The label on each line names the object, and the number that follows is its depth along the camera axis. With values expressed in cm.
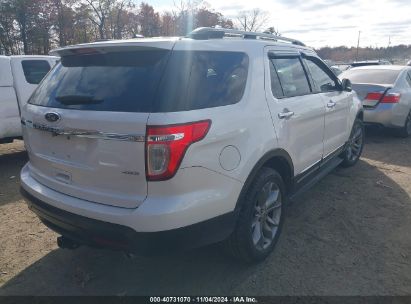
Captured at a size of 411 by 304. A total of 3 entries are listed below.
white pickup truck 617
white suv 217
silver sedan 703
